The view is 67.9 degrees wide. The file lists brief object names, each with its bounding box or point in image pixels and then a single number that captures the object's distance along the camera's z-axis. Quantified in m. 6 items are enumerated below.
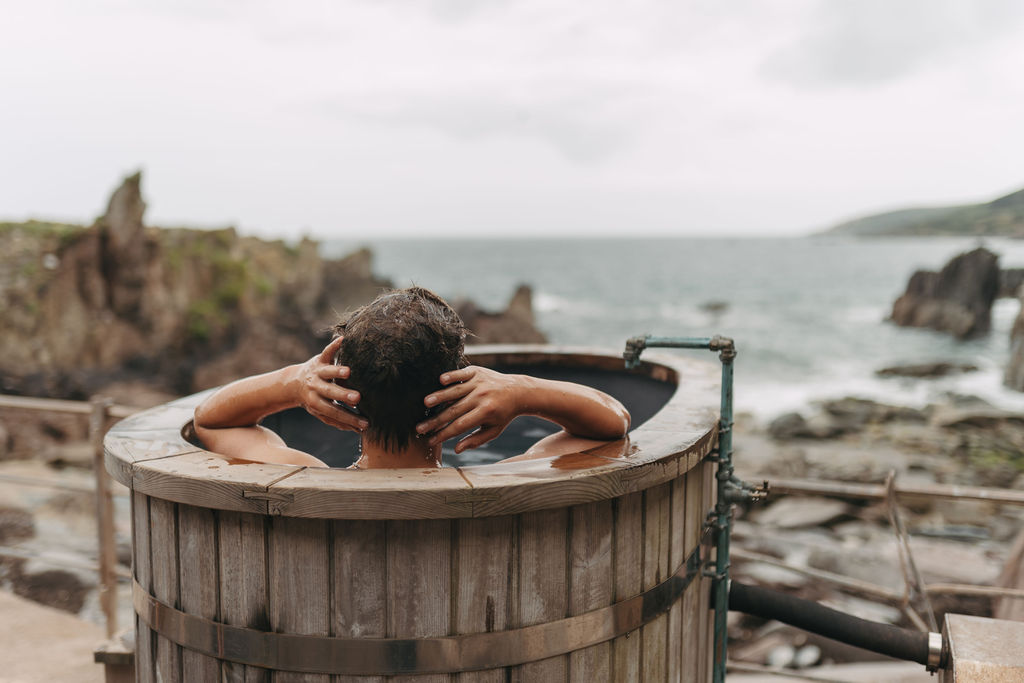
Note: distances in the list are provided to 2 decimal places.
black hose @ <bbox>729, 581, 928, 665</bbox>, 2.38
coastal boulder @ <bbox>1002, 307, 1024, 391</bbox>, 14.98
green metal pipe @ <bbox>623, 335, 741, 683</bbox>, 2.23
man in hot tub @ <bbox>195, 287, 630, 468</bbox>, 1.75
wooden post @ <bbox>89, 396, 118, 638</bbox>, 3.52
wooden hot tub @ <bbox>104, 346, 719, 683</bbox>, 1.45
